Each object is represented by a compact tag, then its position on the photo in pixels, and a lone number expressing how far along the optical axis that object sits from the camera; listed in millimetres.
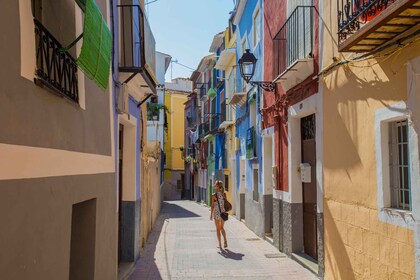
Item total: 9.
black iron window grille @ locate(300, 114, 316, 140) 8758
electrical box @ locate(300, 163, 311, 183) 8758
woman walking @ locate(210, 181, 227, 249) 11055
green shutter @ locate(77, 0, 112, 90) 4359
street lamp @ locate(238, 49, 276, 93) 11031
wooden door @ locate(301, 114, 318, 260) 8690
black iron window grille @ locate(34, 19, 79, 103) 3518
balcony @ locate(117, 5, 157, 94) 8070
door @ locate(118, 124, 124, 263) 9039
